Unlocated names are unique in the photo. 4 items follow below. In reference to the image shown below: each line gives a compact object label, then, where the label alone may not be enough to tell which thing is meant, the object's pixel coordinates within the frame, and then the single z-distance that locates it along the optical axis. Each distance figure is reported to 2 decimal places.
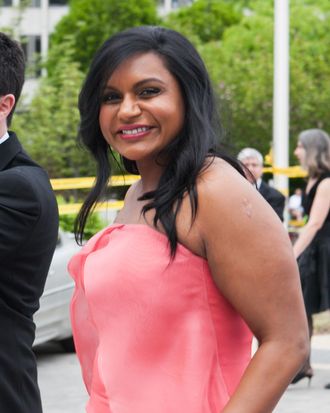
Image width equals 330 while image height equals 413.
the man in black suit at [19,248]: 3.22
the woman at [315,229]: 9.41
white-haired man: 10.26
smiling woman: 2.48
